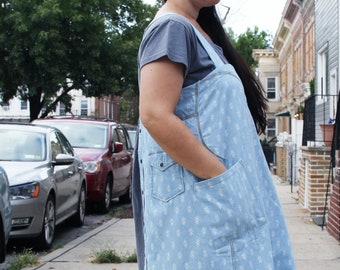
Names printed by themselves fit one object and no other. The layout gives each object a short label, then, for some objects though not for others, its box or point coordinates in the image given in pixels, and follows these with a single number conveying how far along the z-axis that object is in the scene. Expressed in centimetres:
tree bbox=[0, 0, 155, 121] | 2980
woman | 202
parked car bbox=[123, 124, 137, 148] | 1894
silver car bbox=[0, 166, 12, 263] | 620
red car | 1159
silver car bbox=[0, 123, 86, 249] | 754
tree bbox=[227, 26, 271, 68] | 6375
